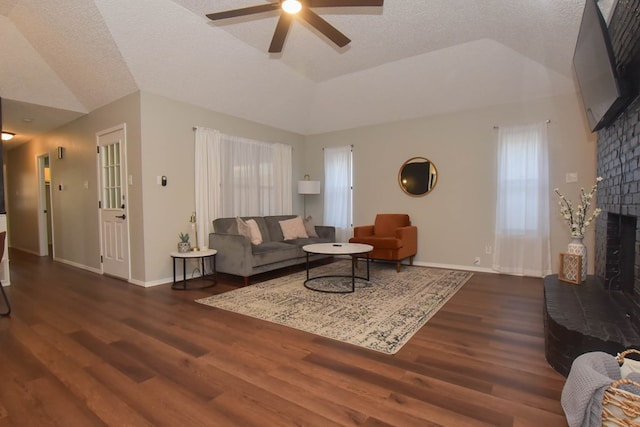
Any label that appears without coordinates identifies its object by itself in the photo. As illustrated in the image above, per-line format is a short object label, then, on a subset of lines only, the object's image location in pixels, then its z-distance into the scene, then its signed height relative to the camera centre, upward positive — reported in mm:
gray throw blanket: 1186 -750
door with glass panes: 4293 -29
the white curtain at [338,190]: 6098 +186
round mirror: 5223 +390
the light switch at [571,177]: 4172 +286
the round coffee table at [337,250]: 3729 -620
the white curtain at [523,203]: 4328 -62
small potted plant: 4137 -570
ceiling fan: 2373 +1490
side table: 3877 -680
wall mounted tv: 2135 +976
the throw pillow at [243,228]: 4559 -405
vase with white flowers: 2914 -290
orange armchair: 4656 -590
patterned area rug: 2561 -1075
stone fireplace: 2158 -93
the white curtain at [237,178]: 4664 +375
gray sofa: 4109 -690
